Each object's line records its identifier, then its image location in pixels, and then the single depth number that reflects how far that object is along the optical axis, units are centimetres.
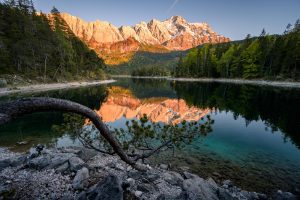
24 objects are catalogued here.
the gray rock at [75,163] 810
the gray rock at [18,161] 884
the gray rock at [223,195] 691
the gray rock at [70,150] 1133
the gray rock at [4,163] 849
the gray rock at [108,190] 540
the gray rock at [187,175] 911
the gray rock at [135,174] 809
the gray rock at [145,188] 699
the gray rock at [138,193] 646
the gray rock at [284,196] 732
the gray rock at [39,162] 829
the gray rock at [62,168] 794
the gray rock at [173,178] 814
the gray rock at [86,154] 1081
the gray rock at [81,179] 674
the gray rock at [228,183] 889
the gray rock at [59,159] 839
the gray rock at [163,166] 1034
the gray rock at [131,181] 731
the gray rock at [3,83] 3776
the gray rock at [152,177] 798
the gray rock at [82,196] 559
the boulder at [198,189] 638
